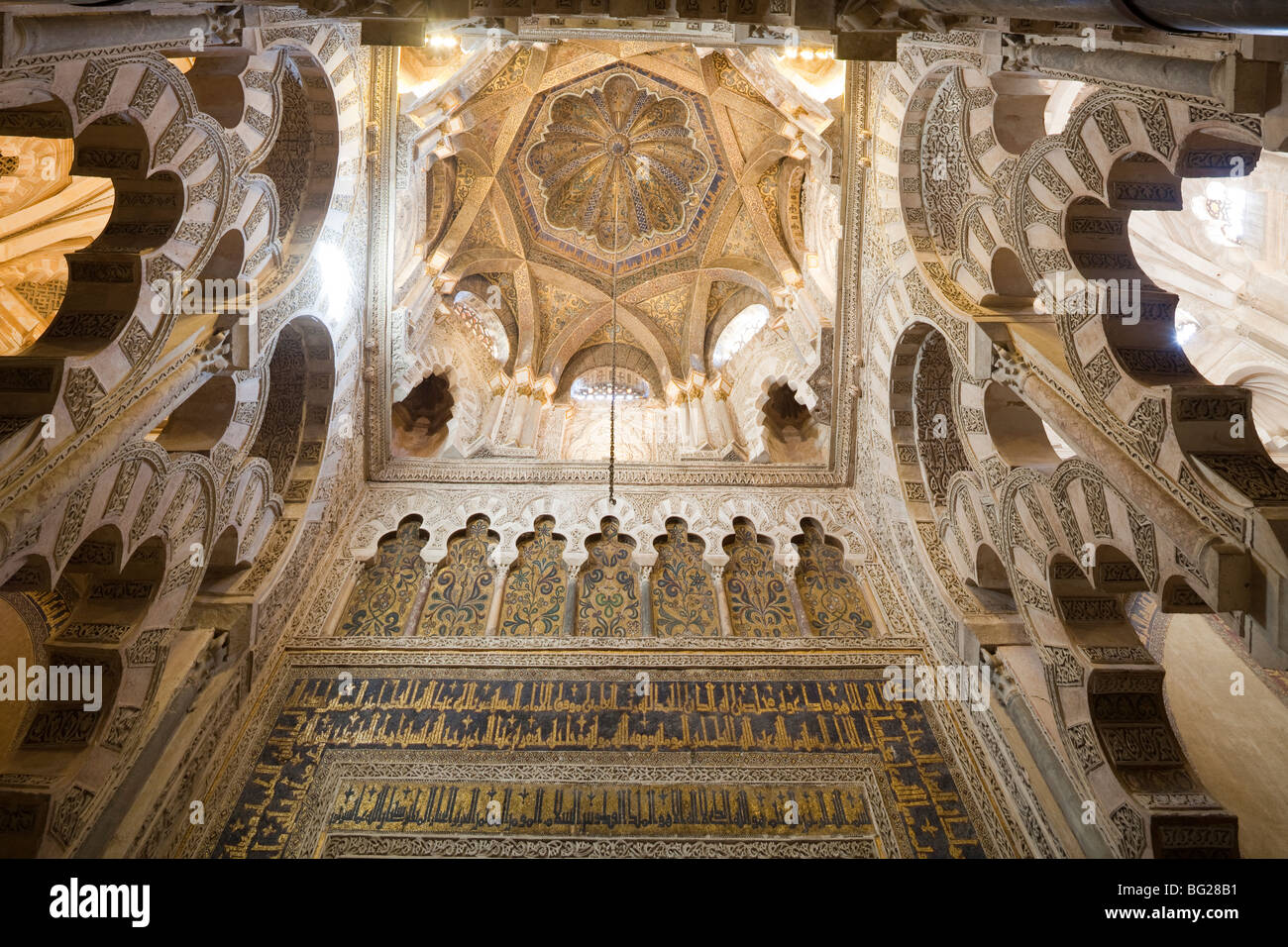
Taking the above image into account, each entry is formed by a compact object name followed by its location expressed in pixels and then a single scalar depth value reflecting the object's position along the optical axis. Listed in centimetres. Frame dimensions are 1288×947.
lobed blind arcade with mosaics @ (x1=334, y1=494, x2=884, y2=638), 675
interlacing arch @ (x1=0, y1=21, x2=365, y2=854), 372
